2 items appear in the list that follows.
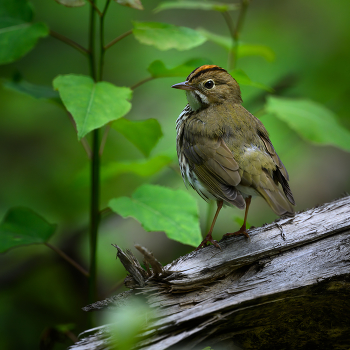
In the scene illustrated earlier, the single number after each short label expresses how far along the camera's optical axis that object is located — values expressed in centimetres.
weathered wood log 368
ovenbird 473
